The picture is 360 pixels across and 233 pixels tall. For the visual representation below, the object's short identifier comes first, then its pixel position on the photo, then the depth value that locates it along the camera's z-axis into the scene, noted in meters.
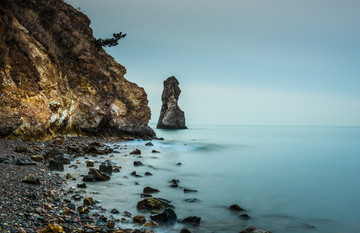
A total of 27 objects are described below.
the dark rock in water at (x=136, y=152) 19.73
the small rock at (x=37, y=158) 11.09
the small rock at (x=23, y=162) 9.35
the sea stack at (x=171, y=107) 87.25
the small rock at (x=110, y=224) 5.73
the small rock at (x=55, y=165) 10.65
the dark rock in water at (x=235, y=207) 8.60
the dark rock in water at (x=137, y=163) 15.27
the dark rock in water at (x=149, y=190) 9.50
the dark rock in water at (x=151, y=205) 7.50
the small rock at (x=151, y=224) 6.21
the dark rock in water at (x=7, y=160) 8.75
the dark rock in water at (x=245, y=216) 7.75
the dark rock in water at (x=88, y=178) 9.82
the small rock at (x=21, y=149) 11.67
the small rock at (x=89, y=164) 12.73
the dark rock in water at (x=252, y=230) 6.16
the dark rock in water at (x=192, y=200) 9.06
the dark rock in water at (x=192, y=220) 6.77
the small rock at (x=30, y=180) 7.13
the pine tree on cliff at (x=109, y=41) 31.23
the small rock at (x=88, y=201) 7.19
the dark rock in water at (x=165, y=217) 6.57
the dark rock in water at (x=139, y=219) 6.37
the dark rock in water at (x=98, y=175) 10.34
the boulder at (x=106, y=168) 12.21
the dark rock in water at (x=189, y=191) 10.46
